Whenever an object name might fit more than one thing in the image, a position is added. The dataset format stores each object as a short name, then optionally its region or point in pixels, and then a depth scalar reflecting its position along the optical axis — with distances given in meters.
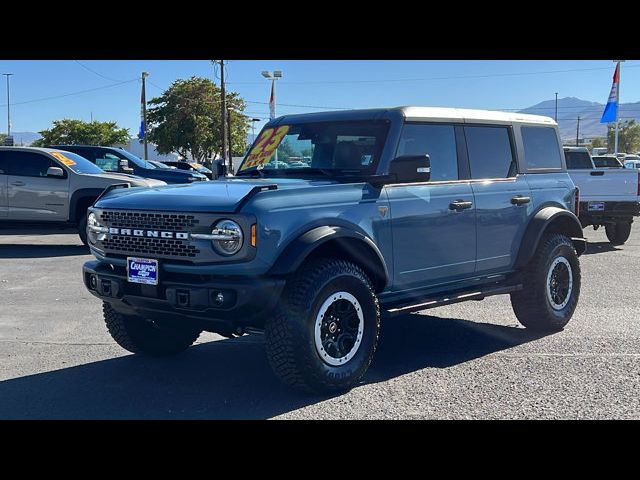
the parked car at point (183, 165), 33.06
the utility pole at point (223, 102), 43.50
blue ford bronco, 4.73
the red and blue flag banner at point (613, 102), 33.19
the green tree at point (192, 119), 55.75
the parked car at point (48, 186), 13.36
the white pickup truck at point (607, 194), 14.03
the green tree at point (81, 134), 65.31
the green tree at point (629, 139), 95.94
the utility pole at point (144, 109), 53.05
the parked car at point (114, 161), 17.92
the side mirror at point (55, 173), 13.44
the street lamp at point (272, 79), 31.50
